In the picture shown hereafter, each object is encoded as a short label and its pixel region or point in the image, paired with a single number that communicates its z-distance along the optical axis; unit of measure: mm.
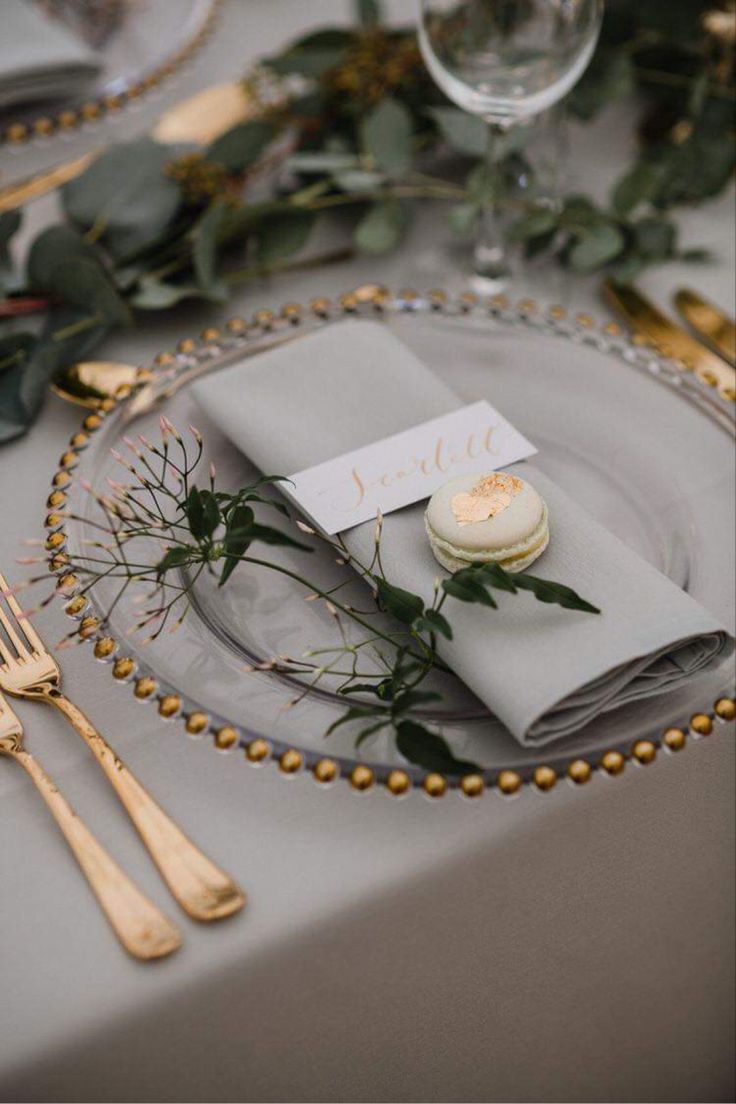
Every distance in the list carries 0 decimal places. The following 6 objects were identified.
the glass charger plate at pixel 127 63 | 1037
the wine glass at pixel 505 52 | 820
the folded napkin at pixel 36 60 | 1014
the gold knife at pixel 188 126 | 989
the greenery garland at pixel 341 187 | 858
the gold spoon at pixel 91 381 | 794
